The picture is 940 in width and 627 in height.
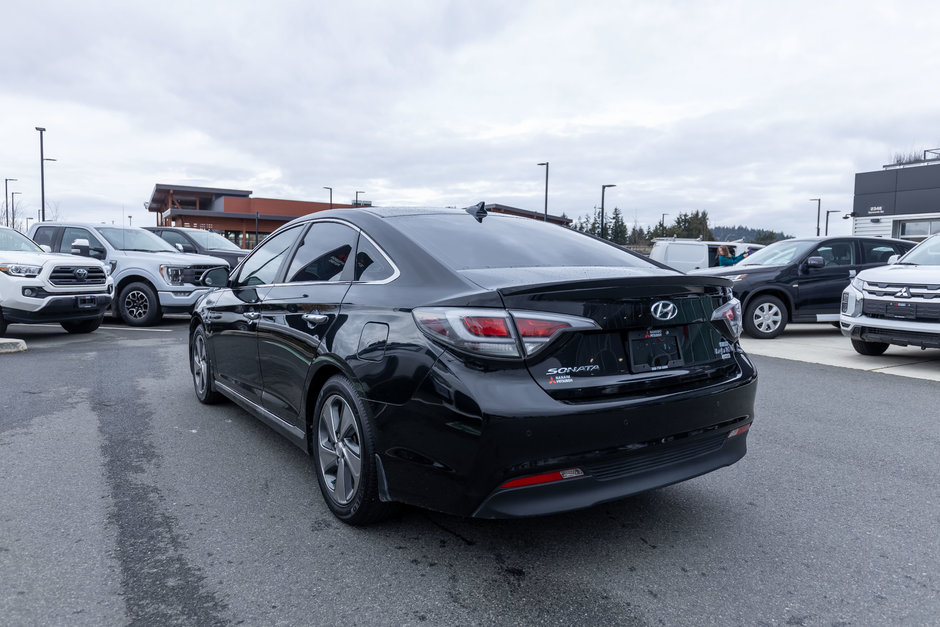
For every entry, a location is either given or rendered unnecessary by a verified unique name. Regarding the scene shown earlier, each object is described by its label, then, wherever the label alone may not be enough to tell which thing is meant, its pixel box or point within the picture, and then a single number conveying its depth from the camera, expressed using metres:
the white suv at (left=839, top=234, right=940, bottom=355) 7.56
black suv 10.83
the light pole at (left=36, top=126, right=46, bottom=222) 35.81
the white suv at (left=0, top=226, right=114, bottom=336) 9.73
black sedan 2.63
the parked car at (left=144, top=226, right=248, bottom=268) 15.98
